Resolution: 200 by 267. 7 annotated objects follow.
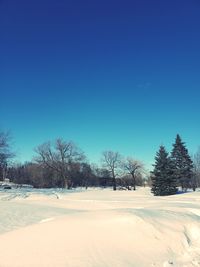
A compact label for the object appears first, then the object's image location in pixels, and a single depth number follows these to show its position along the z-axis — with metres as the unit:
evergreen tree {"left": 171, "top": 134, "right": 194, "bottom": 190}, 32.88
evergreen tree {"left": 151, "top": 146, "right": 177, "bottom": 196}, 27.93
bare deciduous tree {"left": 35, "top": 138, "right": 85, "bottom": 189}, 47.23
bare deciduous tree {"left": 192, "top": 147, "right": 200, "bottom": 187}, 40.47
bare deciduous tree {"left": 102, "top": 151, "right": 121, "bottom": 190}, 52.90
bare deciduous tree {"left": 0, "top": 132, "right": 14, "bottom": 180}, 28.66
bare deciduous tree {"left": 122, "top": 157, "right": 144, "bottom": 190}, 52.65
